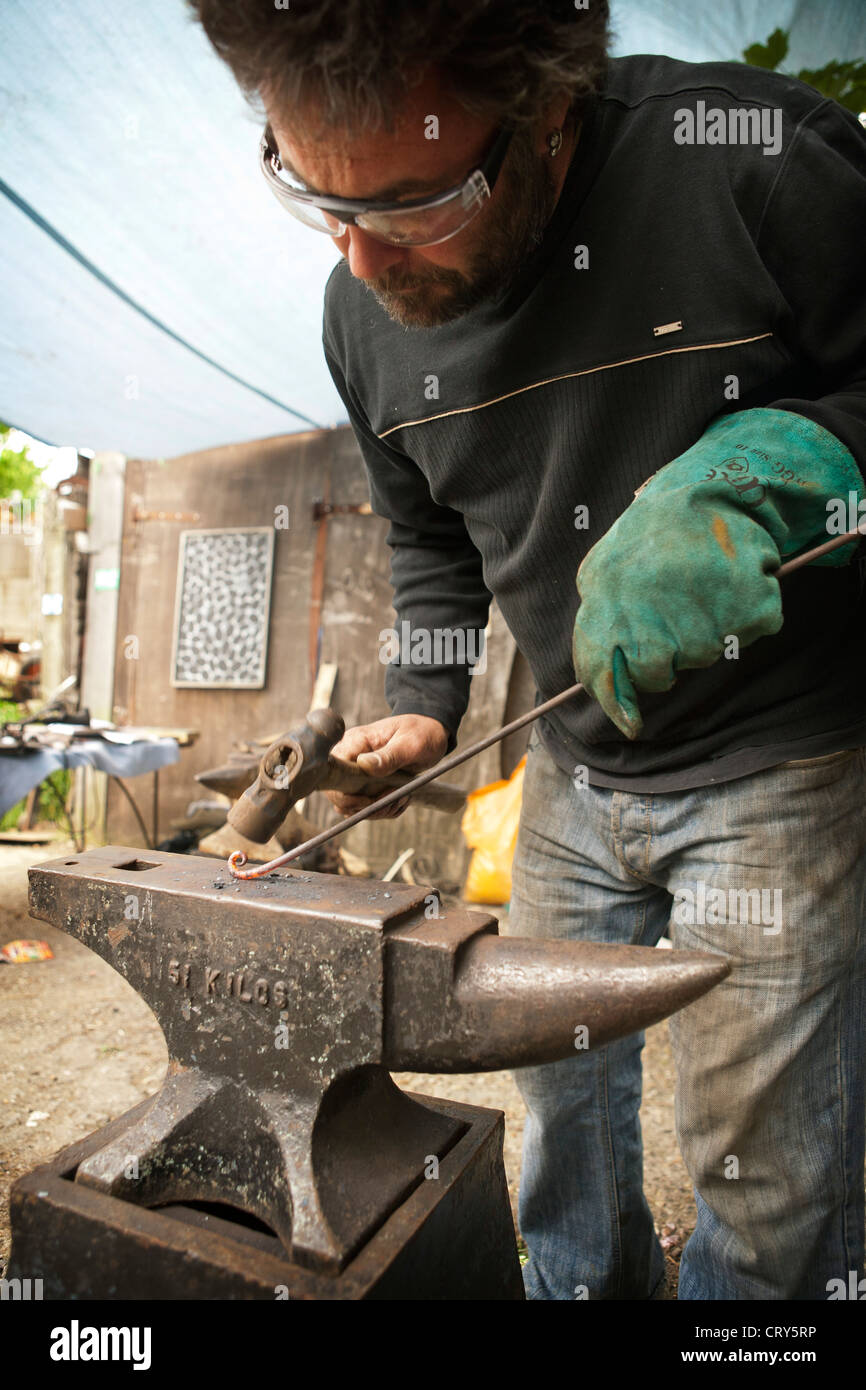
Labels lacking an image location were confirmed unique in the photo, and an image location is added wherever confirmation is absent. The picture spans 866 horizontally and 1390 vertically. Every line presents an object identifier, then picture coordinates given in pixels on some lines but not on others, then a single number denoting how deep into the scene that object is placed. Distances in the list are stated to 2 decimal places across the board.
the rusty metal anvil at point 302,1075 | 0.88
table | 3.95
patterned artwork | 5.66
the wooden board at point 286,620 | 5.30
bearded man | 0.93
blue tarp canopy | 2.46
